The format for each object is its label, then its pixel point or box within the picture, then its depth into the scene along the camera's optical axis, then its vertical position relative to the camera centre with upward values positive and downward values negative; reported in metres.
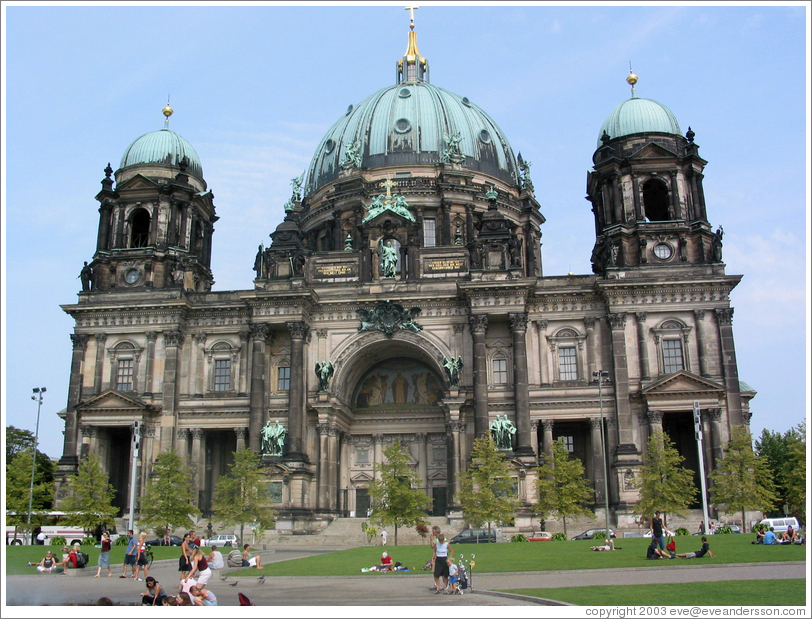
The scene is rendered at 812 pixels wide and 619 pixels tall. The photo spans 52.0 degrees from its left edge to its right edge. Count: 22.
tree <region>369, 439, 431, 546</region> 44.81 -0.20
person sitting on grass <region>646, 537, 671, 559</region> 28.19 -2.10
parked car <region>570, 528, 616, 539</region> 45.60 -2.37
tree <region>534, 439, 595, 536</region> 46.66 +0.10
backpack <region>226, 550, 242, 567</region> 29.28 -2.21
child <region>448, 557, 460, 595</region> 21.12 -2.17
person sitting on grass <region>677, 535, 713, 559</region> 27.98 -2.14
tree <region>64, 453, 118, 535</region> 48.19 -0.17
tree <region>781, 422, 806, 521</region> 47.91 +0.66
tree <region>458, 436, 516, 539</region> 44.22 +0.13
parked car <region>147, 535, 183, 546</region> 48.50 -2.61
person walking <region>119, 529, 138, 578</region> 26.70 -1.80
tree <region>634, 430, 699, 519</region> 45.12 +0.29
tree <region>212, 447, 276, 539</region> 45.25 -0.10
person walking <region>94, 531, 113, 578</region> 27.59 -1.84
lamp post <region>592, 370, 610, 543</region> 45.85 +6.37
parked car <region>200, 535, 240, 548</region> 45.00 -2.45
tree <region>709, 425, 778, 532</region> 45.44 +0.52
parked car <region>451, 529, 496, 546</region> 43.12 -2.33
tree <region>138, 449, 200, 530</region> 47.25 -0.11
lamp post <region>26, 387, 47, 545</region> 54.57 +7.01
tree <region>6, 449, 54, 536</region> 53.44 +0.46
